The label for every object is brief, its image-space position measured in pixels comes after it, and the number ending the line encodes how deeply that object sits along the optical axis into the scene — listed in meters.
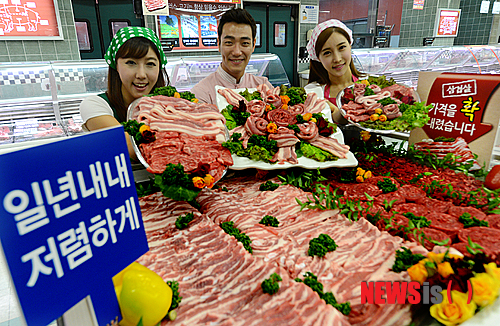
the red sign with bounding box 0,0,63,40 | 5.42
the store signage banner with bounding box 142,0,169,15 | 6.30
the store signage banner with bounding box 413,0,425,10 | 10.43
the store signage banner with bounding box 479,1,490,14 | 11.28
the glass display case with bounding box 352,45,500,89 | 6.56
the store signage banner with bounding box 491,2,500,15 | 11.31
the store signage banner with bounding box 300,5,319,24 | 8.46
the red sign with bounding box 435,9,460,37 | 10.62
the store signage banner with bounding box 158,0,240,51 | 6.90
